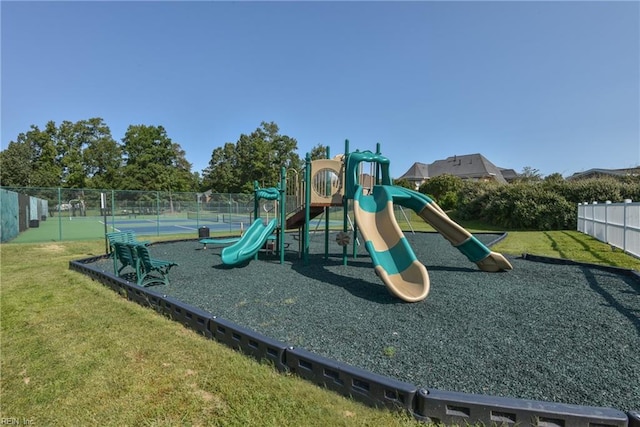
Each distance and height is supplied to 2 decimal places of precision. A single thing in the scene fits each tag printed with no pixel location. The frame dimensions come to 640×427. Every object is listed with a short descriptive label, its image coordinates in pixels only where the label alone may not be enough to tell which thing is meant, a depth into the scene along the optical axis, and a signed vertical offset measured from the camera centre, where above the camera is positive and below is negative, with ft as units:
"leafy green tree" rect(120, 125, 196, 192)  148.66 +22.71
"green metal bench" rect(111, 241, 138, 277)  20.59 -3.07
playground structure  18.21 -1.00
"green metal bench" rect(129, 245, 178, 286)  19.64 -3.60
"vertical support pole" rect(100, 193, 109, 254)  33.64 +0.83
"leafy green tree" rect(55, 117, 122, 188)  149.59 +25.12
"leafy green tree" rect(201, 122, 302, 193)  153.07 +22.87
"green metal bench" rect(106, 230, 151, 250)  28.56 -2.45
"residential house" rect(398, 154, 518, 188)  183.15 +22.05
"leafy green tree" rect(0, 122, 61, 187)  144.87 +21.37
